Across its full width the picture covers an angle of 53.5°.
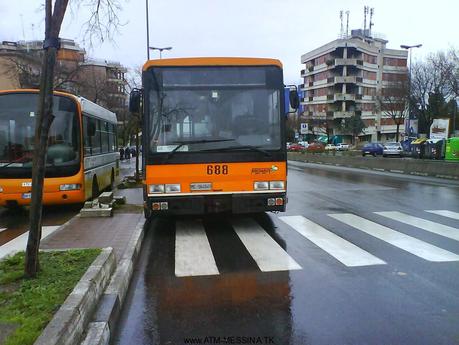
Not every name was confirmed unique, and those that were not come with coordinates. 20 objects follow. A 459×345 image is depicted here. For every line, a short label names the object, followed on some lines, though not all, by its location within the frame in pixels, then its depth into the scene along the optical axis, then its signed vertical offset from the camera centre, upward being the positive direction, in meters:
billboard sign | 45.97 -0.05
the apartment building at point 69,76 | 36.39 +4.66
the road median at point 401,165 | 22.31 -2.17
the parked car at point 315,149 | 49.74 -2.22
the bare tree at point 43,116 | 5.12 +0.15
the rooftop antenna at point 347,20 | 108.44 +25.65
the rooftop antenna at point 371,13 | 113.19 +28.68
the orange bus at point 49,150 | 11.05 -0.50
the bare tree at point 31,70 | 35.47 +5.16
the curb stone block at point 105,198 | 10.95 -1.66
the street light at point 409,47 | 50.42 +9.06
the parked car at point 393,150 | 44.73 -2.10
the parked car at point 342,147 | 69.06 -2.89
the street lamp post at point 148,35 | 27.67 +5.81
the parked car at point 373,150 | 49.34 -2.29
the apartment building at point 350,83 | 90.06 +9.26
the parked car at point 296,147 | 66.79 -2.78
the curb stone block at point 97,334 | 3.86 -1.78
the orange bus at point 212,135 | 8.44 -0.11
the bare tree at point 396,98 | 52.47 +3.99
